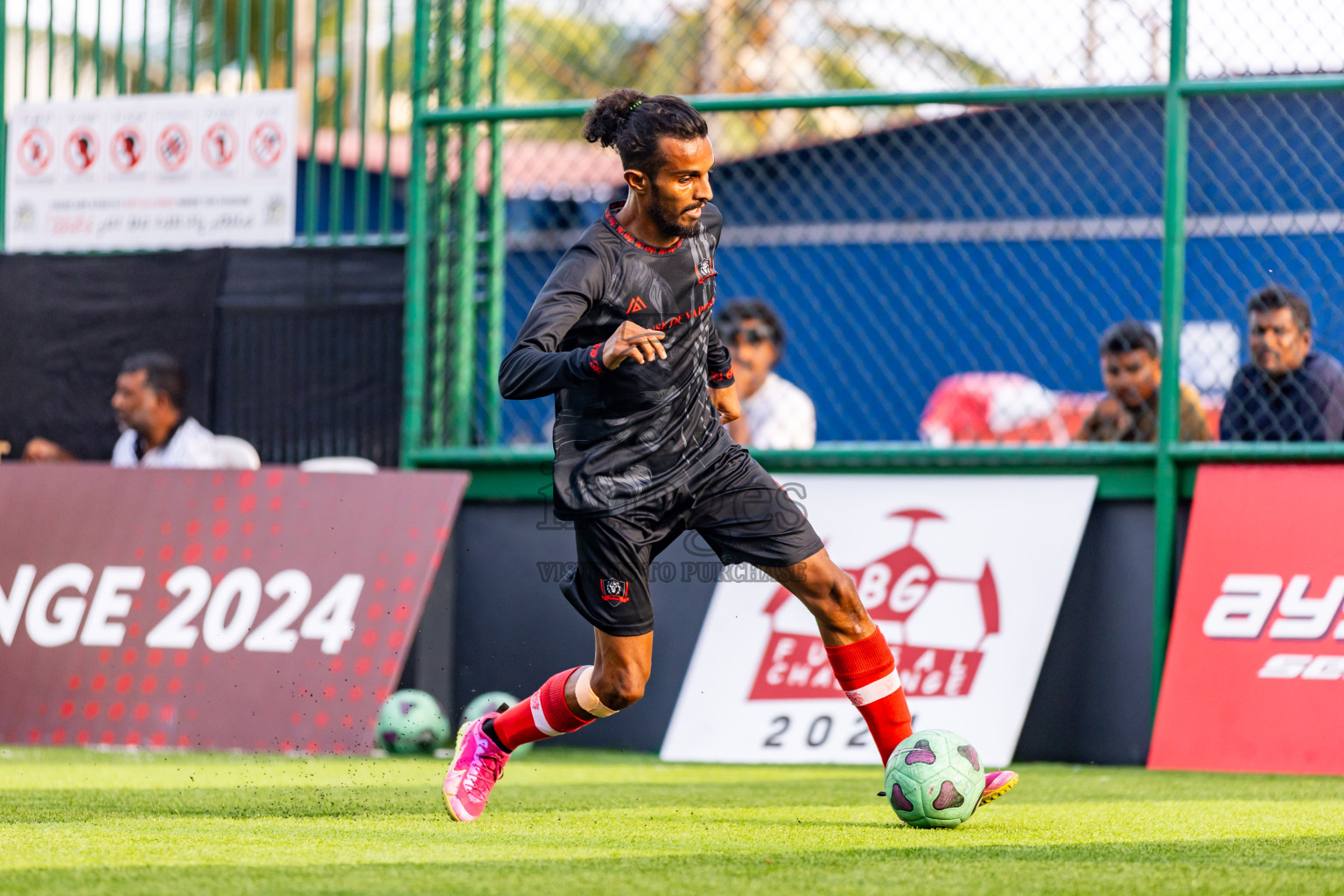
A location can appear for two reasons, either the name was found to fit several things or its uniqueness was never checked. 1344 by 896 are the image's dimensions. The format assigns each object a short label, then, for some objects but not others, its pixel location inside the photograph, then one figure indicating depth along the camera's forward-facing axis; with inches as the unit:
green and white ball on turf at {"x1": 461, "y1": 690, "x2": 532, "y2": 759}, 549.6
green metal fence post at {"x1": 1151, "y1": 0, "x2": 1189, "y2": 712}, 550.6
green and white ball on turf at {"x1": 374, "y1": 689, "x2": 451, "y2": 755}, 551.5
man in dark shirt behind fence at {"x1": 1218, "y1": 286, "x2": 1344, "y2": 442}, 540.7
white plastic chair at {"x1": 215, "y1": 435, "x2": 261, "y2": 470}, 634.8
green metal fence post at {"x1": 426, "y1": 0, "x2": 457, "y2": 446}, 629.6
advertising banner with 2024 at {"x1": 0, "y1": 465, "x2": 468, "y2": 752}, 563.8
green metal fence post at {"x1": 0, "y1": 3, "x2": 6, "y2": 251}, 683.4
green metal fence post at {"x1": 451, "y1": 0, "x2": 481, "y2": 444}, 629.9
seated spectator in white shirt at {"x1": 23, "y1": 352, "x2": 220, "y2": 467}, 639.1
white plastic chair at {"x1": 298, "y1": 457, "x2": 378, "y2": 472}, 599.8
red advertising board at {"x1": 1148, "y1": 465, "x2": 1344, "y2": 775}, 508.1
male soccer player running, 370.6
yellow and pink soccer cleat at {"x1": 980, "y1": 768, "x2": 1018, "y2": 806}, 372.5
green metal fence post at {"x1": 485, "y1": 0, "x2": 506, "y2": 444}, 630.5
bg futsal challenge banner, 543.5
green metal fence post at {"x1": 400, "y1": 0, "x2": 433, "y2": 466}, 623.5
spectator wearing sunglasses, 616.7
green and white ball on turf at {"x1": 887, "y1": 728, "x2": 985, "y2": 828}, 356.5
